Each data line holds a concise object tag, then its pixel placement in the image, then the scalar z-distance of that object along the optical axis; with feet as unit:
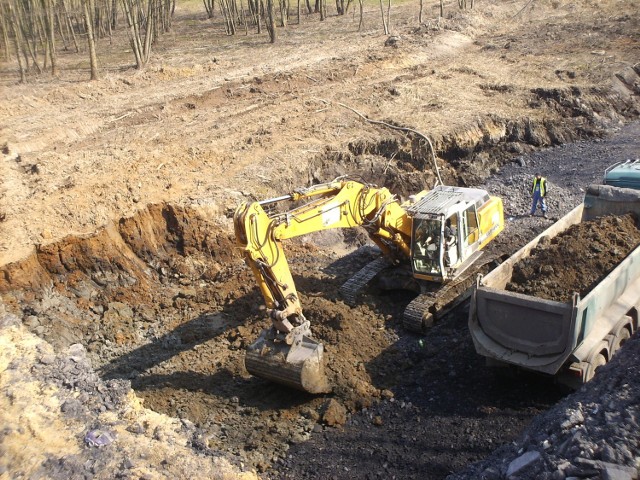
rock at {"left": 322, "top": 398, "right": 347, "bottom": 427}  30.48
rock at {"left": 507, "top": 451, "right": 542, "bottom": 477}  21.77
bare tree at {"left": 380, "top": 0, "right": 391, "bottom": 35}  101.97
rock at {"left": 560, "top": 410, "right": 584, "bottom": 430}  22.81
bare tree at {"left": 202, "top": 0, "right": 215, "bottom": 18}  134.33
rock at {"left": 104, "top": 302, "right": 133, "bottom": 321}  40.29
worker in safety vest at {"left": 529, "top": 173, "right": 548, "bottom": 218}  51.13
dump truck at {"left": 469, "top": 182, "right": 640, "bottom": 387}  28.27
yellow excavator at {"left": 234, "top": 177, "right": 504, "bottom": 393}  30.48
